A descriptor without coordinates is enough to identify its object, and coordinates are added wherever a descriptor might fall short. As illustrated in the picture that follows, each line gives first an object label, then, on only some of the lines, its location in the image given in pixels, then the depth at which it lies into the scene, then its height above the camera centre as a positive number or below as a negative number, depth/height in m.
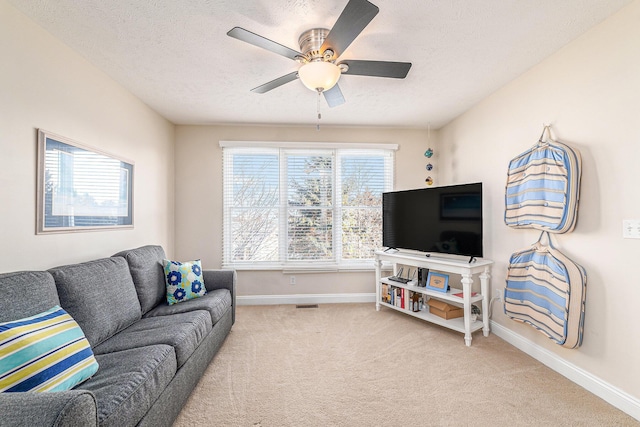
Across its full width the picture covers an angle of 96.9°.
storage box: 3.05 -1.03
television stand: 2.74 -0.82
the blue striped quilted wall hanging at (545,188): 2.04 +0.22
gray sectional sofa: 0.97 -0.77
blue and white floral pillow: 2.60 -0.63
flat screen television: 2.85 -0.05
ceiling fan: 1.60 +1.04
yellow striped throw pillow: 1.14 -0.62
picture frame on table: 3.04 -0.72
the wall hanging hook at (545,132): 2.32 +0.68
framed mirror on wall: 1.91 +0.22
